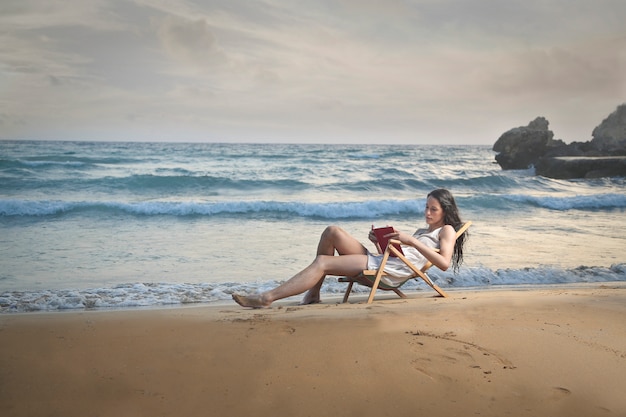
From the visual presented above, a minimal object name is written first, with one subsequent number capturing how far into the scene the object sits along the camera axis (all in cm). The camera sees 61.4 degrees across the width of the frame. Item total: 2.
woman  507
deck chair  520
